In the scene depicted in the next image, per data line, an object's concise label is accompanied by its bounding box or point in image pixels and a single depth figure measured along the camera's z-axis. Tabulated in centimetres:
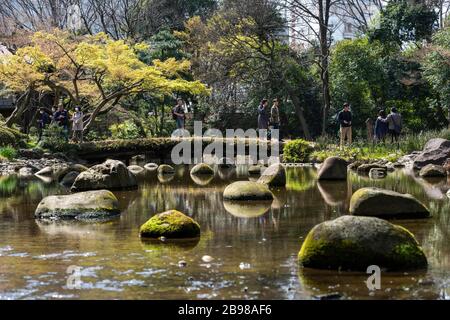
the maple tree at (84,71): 3098
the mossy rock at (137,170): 2670
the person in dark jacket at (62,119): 3173
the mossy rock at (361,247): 909
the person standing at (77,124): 3158
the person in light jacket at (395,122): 3036
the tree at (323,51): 3738
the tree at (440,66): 3266
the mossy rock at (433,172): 2320
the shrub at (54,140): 3083
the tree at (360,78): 3709
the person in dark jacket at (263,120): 3238
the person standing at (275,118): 3220
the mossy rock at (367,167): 2549
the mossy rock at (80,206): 1407
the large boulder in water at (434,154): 2561
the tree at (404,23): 3706
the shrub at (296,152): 3003
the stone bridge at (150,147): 3166
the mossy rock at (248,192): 1659
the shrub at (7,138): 3111
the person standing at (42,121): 3331
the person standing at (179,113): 3391
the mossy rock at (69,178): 2172
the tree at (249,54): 3753
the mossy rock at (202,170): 2559
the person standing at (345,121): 2977
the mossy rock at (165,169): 2683
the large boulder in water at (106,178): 1922
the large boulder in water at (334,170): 2186
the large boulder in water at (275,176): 2011
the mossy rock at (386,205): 1326
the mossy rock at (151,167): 2898
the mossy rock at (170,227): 1164
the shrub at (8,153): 2973
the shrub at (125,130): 3803
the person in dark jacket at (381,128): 3051
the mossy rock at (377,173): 2341
